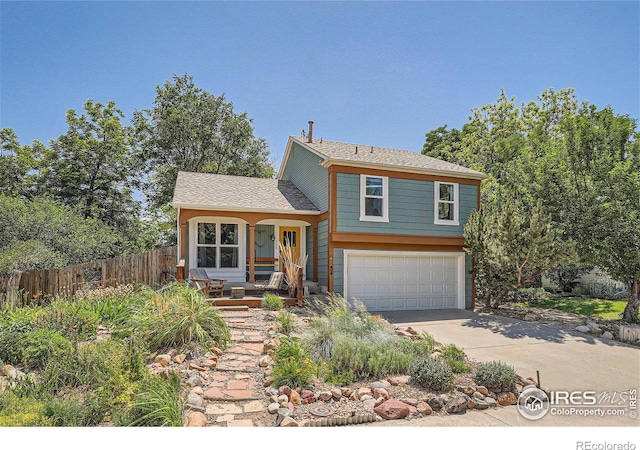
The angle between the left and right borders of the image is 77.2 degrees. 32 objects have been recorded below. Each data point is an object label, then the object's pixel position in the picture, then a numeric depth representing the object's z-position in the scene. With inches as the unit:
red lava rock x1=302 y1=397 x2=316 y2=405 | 190.4
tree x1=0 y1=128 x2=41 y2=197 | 801.6
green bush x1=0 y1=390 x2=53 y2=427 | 161.3
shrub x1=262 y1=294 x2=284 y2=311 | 397.1
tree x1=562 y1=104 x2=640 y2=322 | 426.6
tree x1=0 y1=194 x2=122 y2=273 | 467.5
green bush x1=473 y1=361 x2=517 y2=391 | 215.5
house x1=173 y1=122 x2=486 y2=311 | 476.7
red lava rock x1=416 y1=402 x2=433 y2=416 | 187.3
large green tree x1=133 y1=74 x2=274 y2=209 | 866.2
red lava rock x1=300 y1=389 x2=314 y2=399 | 192.9
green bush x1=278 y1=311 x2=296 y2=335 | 300.2
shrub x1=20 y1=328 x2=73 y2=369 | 227.6
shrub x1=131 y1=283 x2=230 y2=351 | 251.3
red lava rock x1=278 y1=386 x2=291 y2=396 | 194.7
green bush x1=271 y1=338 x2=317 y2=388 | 203.8
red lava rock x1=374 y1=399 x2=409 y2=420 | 181.9
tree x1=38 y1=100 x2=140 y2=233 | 821.9
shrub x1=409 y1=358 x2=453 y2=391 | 209.8
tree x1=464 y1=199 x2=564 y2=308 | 442.6
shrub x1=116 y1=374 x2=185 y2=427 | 161.6
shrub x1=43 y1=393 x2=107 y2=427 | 165.9
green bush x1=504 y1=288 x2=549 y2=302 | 628.4
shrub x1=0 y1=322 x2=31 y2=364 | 240.8
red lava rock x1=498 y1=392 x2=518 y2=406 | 205.9
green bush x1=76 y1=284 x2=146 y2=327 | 305.3
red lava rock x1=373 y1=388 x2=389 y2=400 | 197.1
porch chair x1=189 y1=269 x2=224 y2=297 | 418.6
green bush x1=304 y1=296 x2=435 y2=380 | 229.0
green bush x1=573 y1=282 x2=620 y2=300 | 647.1
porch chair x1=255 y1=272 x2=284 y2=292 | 460.9
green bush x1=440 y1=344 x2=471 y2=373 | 236.7
